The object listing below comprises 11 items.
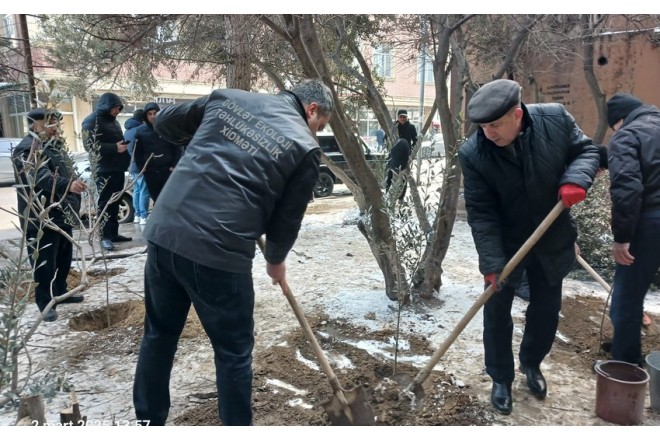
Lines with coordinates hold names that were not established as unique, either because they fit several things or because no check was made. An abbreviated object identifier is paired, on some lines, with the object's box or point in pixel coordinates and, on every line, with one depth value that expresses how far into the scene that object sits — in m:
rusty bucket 2.51
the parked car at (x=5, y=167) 13.92
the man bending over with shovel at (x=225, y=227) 2.14
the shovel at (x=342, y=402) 2.46
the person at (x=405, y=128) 9.68
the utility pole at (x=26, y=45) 6.41
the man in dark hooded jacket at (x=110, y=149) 6.09
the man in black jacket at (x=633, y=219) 2.80
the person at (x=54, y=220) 3.82
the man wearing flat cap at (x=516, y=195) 2.44
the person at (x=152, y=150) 6.32
